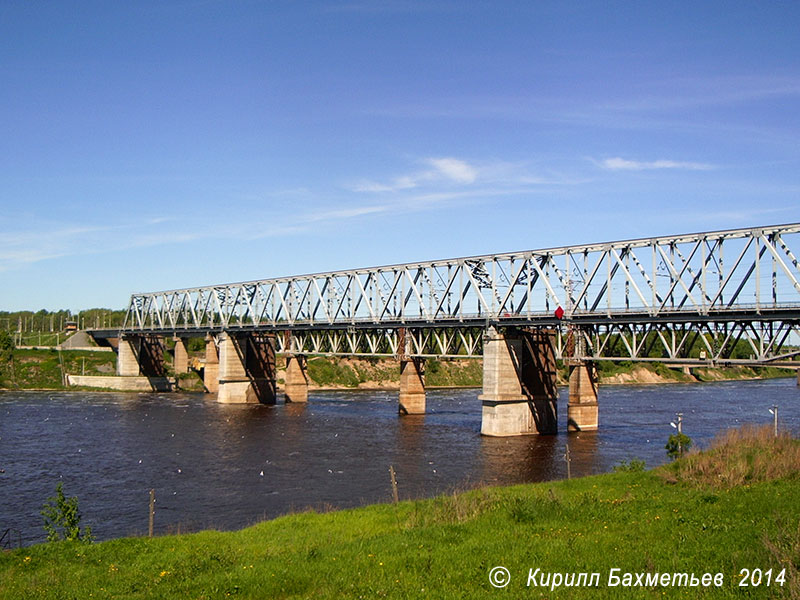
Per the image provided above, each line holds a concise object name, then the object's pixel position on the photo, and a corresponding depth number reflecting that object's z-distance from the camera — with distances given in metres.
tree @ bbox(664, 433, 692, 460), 40.28
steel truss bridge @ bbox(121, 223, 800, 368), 51.94
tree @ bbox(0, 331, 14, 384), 121.97
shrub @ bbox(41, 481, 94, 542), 23.83
